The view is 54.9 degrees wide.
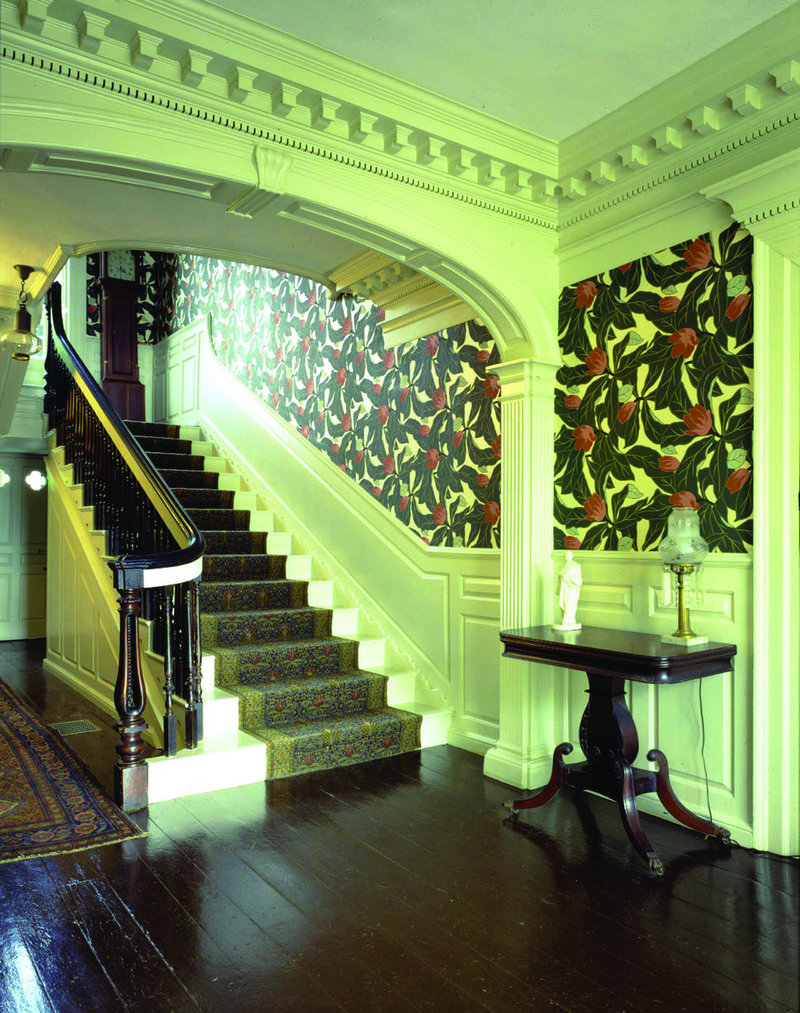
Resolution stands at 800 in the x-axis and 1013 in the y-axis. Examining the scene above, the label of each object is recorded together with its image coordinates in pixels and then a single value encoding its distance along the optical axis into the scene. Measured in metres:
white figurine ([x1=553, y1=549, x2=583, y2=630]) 3.61
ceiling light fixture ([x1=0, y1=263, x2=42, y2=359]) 4.51
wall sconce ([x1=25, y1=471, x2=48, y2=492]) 7.74
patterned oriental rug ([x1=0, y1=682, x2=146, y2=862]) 3.07
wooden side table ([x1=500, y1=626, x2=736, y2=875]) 2.89
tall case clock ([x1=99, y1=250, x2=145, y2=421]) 8.66
